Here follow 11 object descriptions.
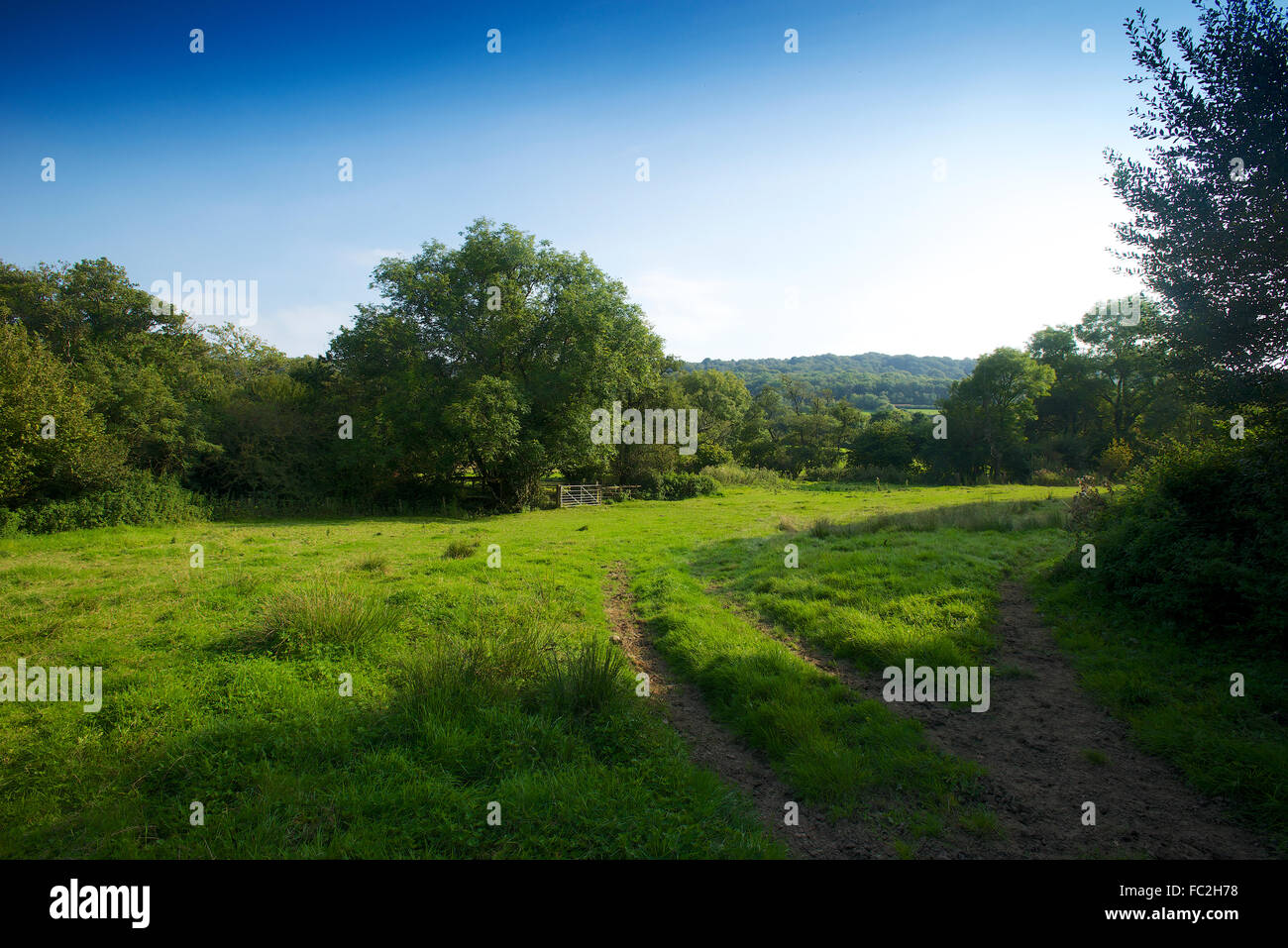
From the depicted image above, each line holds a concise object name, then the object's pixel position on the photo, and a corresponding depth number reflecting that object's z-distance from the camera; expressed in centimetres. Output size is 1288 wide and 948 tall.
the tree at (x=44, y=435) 1706
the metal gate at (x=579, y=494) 3297
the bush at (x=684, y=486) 3766
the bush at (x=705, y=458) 4550
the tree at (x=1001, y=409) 5244
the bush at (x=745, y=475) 4544
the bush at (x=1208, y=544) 700
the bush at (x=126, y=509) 1806
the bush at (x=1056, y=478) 4362
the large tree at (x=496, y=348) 2669
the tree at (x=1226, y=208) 633
